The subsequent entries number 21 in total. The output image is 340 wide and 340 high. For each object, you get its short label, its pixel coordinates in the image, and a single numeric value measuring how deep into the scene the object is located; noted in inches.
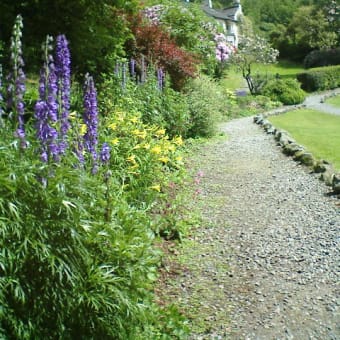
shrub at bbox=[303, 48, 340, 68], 1462.8
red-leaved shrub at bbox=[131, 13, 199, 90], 450.9
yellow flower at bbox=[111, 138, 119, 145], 196.7
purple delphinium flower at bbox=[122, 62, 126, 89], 302.4
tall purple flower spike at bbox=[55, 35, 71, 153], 122.7
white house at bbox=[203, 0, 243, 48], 2115.0
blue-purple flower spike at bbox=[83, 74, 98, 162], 130.4
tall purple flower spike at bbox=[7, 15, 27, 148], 104.0
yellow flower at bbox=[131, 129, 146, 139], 224.6
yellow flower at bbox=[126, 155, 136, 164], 203.0
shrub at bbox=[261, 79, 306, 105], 847.7
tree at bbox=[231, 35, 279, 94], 951.5
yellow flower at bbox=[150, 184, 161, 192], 198.1
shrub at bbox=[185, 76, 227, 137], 433.1
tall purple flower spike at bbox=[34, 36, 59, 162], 105.3
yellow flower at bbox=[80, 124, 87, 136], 173.6
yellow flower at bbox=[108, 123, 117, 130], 217.6
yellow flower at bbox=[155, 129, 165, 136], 258.1
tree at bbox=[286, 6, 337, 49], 1531.7
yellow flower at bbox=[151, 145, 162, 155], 222.1
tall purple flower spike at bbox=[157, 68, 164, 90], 374.8
